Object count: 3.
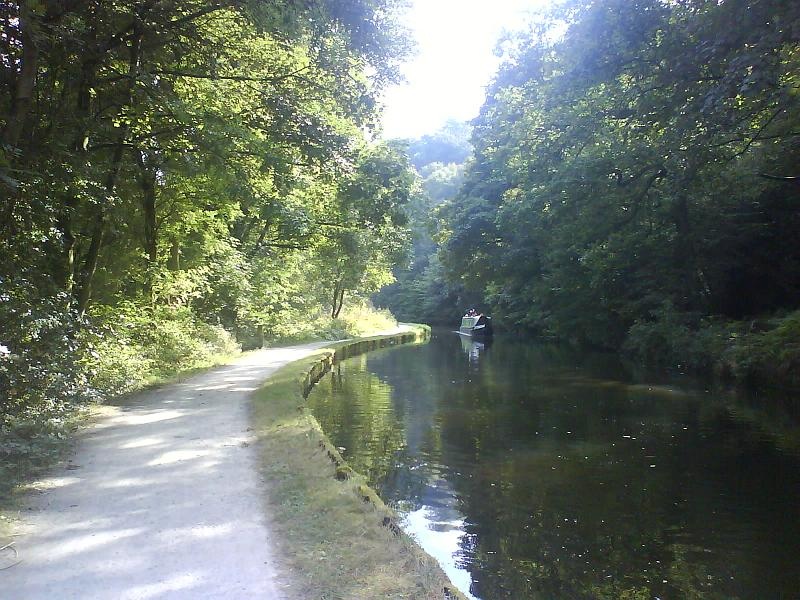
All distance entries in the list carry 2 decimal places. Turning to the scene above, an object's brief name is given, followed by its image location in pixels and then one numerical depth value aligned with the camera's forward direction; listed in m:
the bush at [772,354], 14.91
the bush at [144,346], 9.95
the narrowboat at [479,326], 39.56
